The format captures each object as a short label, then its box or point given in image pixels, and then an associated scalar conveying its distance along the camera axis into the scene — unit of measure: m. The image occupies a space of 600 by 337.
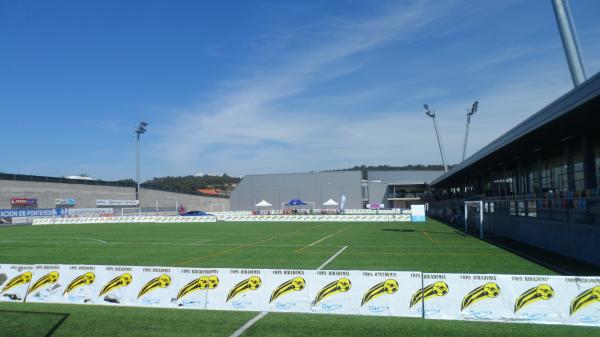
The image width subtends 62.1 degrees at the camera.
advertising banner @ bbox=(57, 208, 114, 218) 63.75
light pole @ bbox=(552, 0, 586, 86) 28.95
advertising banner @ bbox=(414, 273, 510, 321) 8.62
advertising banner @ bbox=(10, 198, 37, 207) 61.64
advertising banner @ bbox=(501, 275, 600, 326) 8.16
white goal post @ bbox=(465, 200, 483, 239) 26.67
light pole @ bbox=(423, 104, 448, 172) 80.25
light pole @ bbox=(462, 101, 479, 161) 73.38
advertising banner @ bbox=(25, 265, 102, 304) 10.48
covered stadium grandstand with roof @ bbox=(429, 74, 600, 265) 16.41
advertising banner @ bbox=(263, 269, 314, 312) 9.40
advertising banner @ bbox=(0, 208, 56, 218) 55.05
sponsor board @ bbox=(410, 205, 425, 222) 46.75
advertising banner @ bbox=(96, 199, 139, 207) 76.88
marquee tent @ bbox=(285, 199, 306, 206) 74.52
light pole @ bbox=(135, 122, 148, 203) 71.54
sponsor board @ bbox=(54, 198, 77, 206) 69.12
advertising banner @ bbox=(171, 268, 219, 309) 9.86
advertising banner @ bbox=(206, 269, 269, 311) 9.61
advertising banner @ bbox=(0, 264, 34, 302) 10.77
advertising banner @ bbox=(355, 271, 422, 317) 8.96
